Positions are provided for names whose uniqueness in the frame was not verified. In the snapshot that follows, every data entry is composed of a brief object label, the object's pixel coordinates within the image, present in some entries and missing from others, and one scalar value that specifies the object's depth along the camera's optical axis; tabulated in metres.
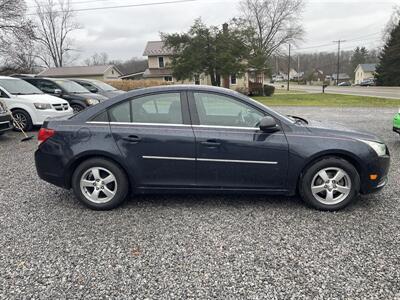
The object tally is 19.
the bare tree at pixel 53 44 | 54.79
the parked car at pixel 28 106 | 8.80
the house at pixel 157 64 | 34.59
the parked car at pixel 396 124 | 6.65
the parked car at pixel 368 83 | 57.46
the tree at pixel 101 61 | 80.34
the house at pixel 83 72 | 45.19
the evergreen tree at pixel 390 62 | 45.16
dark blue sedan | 3.47
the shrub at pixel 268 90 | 30.38
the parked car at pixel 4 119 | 7.52
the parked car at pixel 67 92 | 10.96
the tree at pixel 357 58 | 92.50
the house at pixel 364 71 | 77.81
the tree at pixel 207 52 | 24.34
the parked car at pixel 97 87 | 13.31
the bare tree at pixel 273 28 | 46.56
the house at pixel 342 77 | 95.06
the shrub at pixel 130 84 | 29.16
